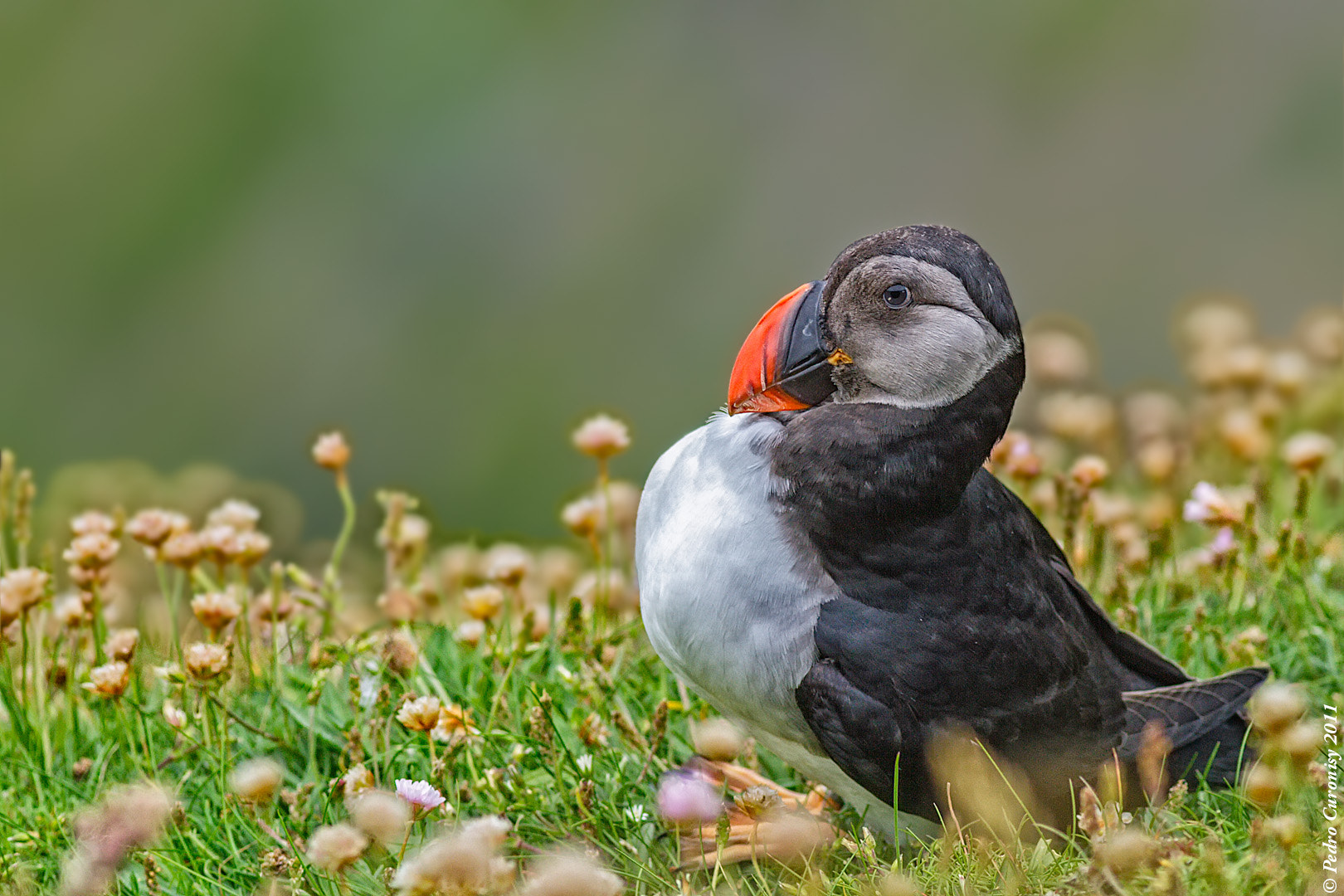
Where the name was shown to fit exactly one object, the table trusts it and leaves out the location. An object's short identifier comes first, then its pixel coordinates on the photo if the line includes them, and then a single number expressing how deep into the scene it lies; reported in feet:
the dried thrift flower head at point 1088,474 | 26.55
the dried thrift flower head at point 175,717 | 22.40
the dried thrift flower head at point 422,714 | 19.56
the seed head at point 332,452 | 27.17
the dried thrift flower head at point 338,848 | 15.40
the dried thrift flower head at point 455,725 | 21.16
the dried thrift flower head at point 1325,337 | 38.83
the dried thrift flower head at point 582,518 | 27.20
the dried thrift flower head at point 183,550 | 24.64
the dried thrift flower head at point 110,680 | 21.48
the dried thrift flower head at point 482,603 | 26.00
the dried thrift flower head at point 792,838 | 19.43
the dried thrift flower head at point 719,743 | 21.16
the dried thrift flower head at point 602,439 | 26.14
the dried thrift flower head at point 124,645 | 23.48
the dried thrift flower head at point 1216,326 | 39.68
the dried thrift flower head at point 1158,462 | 33.76
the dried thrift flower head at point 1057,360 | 37.32
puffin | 19.80
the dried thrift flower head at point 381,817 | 15.97
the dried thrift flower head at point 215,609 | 22.98
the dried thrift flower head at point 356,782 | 20.21
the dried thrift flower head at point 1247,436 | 33.91
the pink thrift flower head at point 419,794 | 17.48
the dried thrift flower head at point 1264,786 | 16.56
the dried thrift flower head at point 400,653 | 23.67
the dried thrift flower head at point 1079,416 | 33.24
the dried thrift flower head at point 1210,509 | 26.43
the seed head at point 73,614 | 25.07
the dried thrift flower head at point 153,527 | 24.72
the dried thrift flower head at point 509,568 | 26.11
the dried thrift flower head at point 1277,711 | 15.53
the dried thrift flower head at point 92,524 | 25.04
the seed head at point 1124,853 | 15.25
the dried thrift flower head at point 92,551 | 23.81
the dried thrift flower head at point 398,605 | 28.17
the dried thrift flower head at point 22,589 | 22.94
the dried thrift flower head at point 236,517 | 26.27
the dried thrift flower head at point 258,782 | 18.48
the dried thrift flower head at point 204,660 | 20.56
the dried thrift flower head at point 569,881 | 14.42
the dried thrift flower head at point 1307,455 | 26.68
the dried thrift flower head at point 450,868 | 14.64
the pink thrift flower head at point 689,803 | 19.12
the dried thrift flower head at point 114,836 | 15.83
